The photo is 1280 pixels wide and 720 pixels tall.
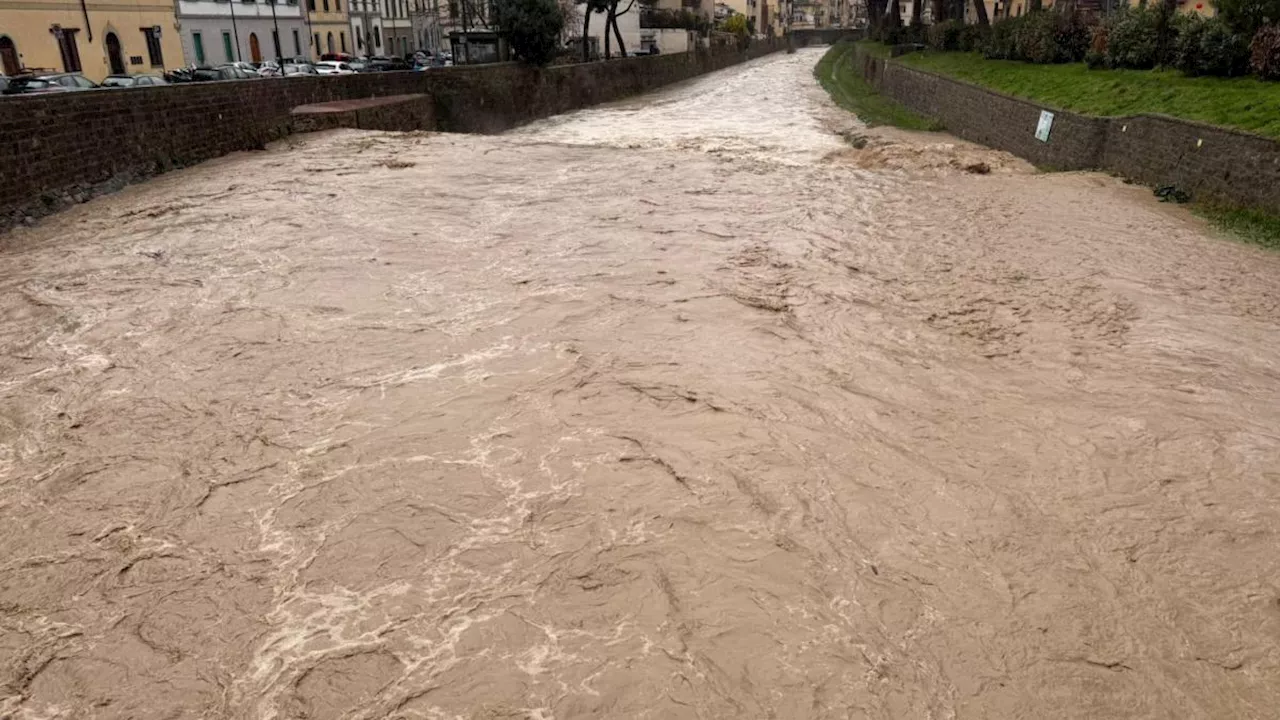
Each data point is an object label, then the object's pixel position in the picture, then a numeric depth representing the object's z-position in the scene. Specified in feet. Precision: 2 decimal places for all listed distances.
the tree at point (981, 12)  109.54
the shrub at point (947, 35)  115.14
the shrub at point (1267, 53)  47.19
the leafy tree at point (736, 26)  257.34
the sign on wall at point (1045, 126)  60.44
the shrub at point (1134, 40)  61.98
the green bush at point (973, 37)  101.98
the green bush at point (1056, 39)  77.87
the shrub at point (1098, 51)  68.13
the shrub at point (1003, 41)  90.17
